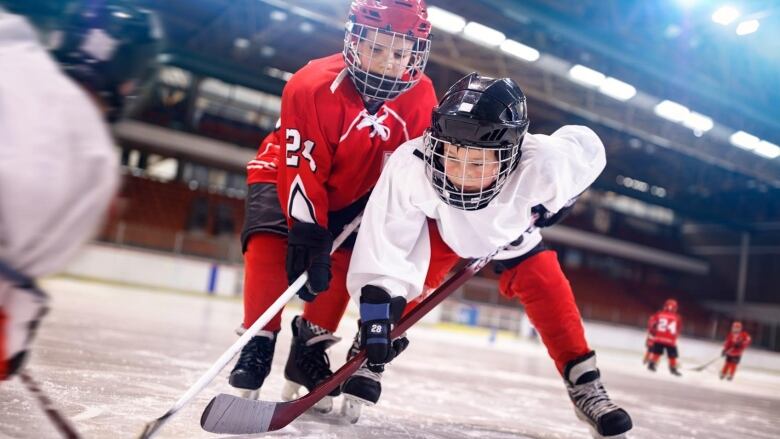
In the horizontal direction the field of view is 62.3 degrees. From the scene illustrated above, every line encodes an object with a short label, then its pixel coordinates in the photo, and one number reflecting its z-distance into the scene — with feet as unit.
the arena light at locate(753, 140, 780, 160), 39.45
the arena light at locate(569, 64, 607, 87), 31.68
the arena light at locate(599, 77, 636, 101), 32.93
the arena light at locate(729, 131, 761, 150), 38.32
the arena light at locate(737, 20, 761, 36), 25.98
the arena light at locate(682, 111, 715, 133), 36.32
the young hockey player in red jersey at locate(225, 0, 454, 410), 5.16
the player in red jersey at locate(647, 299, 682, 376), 23.43
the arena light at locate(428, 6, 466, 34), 27.77
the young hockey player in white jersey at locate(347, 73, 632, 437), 4.48
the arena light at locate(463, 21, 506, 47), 28.73
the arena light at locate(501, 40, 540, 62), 29.94
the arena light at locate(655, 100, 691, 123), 35.14
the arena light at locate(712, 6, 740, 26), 25.54
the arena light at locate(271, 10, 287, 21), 31.35
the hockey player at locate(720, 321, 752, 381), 23.03
